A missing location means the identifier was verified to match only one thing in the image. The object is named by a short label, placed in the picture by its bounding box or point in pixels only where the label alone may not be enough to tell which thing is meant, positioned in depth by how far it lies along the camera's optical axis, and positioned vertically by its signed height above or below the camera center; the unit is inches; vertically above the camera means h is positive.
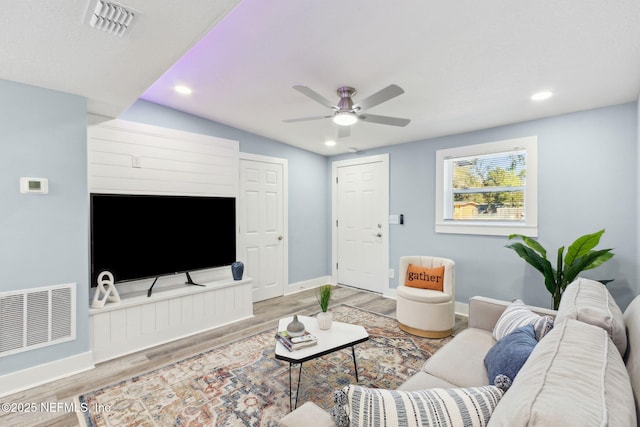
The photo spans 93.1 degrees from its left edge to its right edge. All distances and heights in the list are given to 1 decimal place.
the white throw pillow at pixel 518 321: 61.5 -24.4
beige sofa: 26.7 -17.4
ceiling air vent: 58.1 +39.8
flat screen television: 111.4 -9.0
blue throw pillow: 48.9 -24.6
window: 136.6 +12.7
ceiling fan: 91.6 +34.3
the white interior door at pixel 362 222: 188.9 -5.8
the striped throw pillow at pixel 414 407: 33.4 -22.0
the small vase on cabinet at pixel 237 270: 146.4 -27.4
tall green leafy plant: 108.2 -17.1
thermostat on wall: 90.0 +8.2
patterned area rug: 77.7 -51.4
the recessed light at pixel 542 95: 105.3 +42.4
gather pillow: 132.1 -28.4
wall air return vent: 88.0 -32.1
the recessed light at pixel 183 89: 115.9 +48.1
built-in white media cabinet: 107.3 -41.1
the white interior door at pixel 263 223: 169.3 -5.8
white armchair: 122.9 -39.4
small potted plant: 91.5 -31.0
